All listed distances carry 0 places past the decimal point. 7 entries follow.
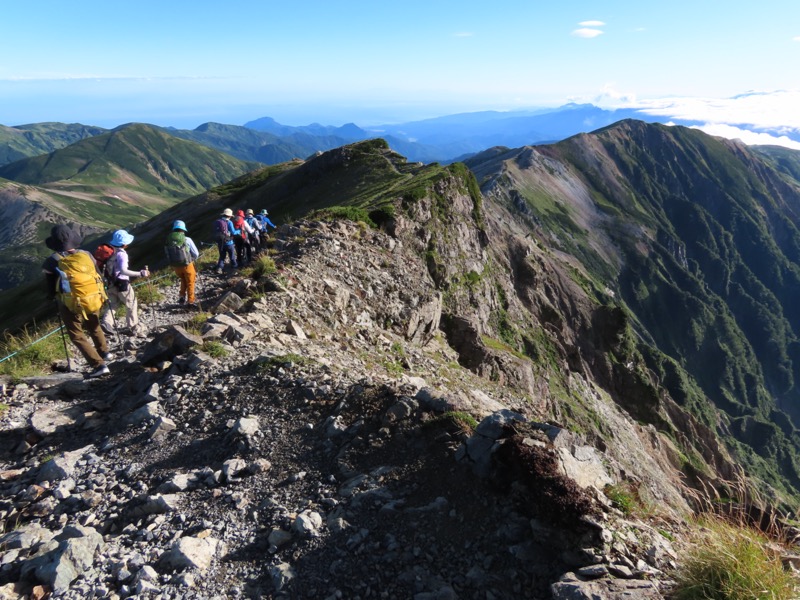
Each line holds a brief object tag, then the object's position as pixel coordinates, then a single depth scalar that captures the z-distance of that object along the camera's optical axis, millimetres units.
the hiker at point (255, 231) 24072
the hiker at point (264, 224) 25134
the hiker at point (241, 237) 21594
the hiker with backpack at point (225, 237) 20609
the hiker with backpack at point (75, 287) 10922
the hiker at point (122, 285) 12727
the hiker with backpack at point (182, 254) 15695
